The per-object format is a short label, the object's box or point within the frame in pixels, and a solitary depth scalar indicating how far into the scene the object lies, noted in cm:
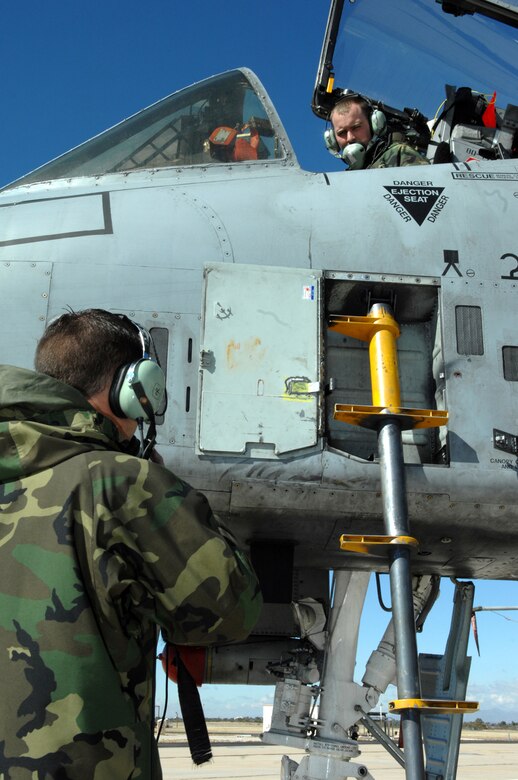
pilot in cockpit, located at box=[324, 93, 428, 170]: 569
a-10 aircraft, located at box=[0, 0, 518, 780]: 401
